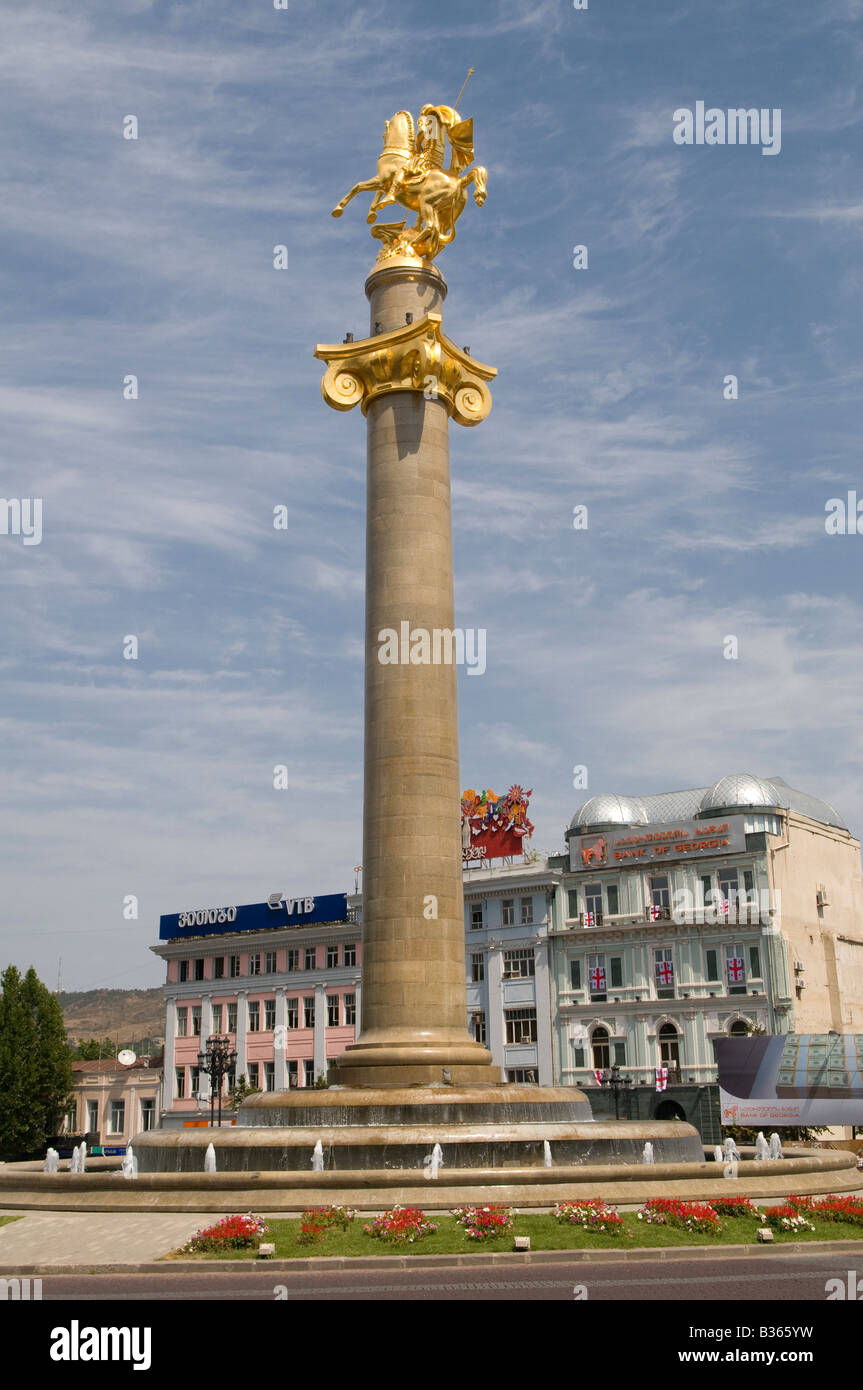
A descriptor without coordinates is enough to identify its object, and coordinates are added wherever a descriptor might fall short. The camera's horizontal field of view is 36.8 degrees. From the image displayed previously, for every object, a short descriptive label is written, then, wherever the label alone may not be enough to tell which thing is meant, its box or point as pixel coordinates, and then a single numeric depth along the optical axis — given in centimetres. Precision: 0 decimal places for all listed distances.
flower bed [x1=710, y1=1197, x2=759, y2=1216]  2180
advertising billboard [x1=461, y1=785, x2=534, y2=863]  7831
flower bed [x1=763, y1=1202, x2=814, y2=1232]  2088
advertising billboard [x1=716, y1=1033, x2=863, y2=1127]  5438
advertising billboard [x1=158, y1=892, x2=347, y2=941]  8525
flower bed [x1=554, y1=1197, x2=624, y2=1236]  1988
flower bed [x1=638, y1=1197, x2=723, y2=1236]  2025
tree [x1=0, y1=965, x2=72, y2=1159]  7988
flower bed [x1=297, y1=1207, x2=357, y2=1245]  1966
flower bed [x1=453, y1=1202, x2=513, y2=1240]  1950
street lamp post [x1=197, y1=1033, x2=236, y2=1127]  5740
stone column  3048
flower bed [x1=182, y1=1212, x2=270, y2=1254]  1934
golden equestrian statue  3584
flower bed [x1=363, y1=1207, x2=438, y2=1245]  1953
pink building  8319
